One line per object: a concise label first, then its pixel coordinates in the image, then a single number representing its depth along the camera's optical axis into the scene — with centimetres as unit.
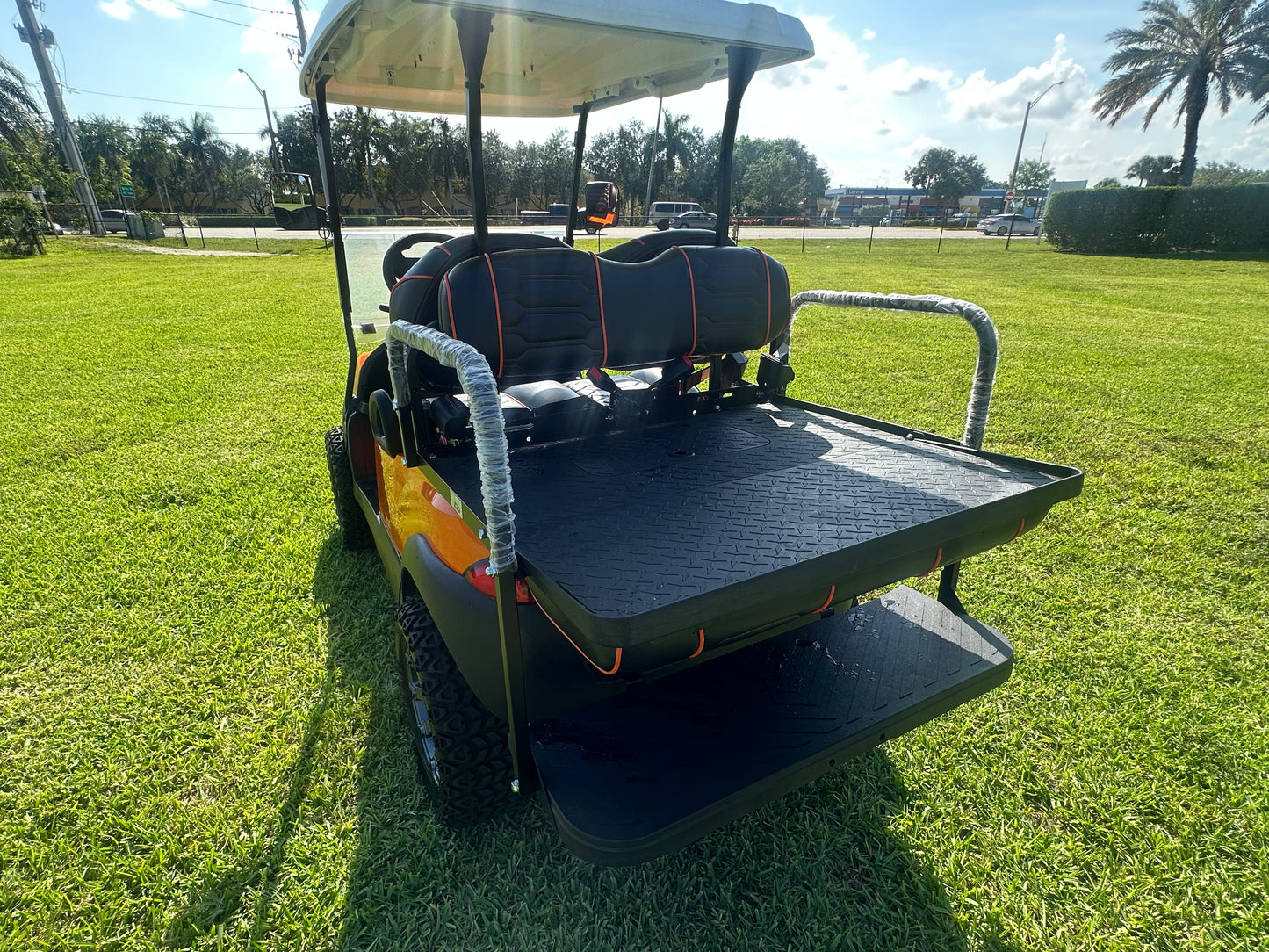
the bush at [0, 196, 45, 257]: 1723
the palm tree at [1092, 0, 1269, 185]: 2292
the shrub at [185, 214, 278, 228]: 3587
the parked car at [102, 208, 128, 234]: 2893
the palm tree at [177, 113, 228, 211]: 5669
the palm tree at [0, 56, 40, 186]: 2797
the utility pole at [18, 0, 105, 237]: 2186
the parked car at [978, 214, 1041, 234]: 3612
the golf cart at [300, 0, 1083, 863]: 139
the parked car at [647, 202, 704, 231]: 3309
